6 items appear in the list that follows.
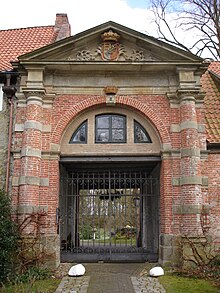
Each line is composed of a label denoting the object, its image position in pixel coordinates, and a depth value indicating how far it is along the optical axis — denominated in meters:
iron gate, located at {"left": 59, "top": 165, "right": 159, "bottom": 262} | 12.08
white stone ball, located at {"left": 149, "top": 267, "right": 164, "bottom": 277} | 9.59
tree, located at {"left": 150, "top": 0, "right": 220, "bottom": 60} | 18.73
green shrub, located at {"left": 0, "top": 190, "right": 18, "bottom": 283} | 9.12
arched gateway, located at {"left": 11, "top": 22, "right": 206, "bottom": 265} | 10.63
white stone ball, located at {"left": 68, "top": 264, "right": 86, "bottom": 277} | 9.38
